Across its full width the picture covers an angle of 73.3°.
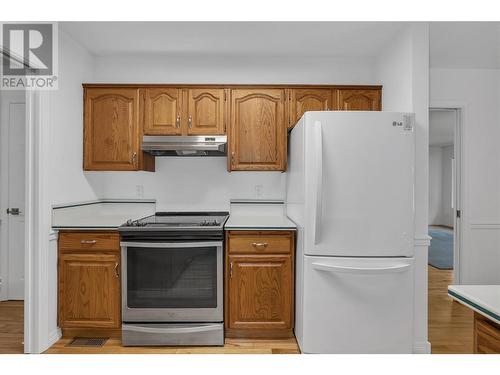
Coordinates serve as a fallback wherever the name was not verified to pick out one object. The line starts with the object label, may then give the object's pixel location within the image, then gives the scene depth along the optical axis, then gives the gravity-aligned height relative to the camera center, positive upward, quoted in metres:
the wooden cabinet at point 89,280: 2.51 -0.71
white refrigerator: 2.15 -0.29
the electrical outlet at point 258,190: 3.28 -0.04
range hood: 2.82 +0.36
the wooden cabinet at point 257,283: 2.52 -0.73
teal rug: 4.96 -1.14
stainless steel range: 2.46 -0.74
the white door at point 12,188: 3.36 -0.04
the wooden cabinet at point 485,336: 1.09 -0.50
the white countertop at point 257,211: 3.05 -0.25
